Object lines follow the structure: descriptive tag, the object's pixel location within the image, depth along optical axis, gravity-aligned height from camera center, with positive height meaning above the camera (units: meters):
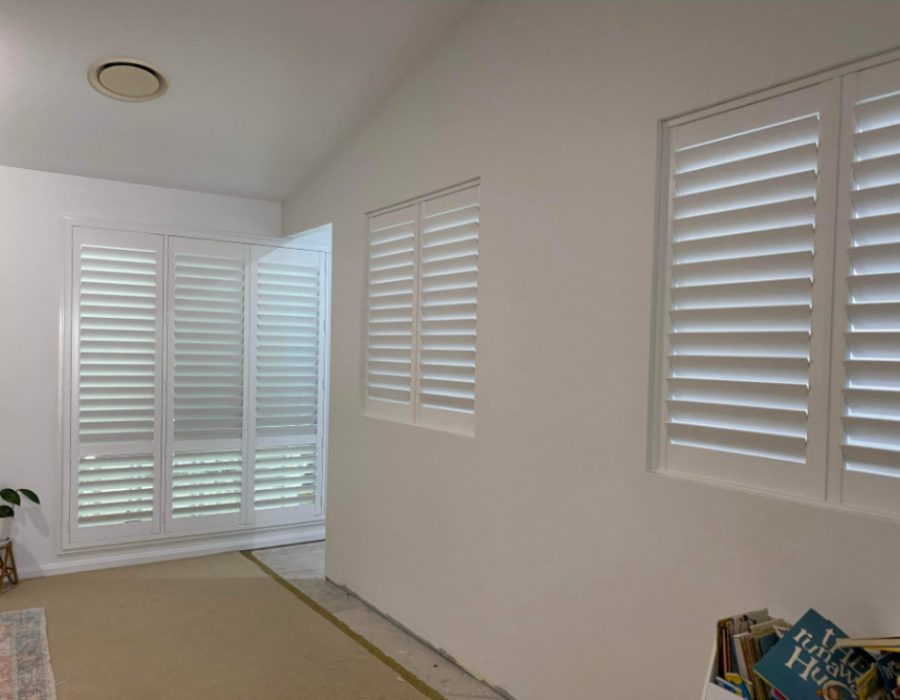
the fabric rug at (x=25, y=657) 2.60 -1.33
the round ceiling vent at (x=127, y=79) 2.89 +1.06
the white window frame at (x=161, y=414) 3.85 -0.48
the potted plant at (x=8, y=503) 3.55 -0.91
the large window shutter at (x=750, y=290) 1.73 +0.15
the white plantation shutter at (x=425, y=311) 2.92 +0.12
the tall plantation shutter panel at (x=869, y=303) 1.57 +0.11
